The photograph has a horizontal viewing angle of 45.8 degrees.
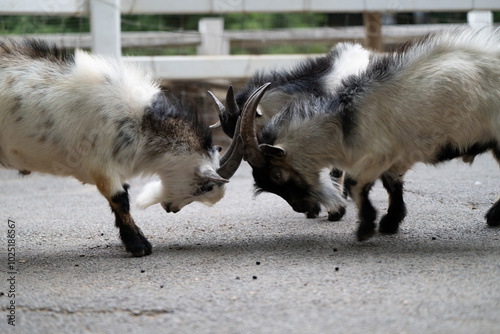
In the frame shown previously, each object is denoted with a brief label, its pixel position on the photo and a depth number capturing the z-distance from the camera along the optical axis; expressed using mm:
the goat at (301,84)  5711
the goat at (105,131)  4551
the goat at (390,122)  4391
